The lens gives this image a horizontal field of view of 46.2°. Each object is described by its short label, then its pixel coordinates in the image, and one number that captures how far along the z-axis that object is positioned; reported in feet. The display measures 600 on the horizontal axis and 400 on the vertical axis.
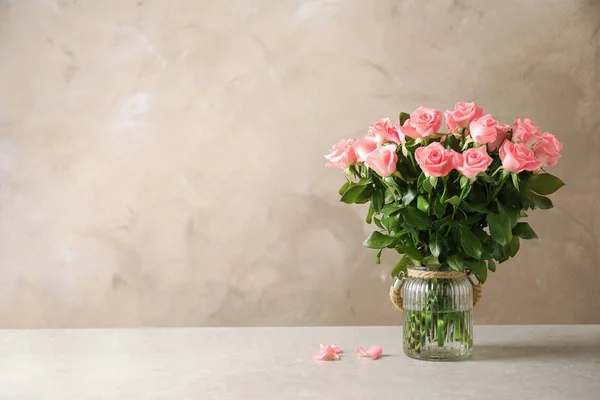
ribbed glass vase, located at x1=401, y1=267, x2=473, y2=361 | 4.49
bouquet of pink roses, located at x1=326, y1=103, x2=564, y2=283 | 4.20
